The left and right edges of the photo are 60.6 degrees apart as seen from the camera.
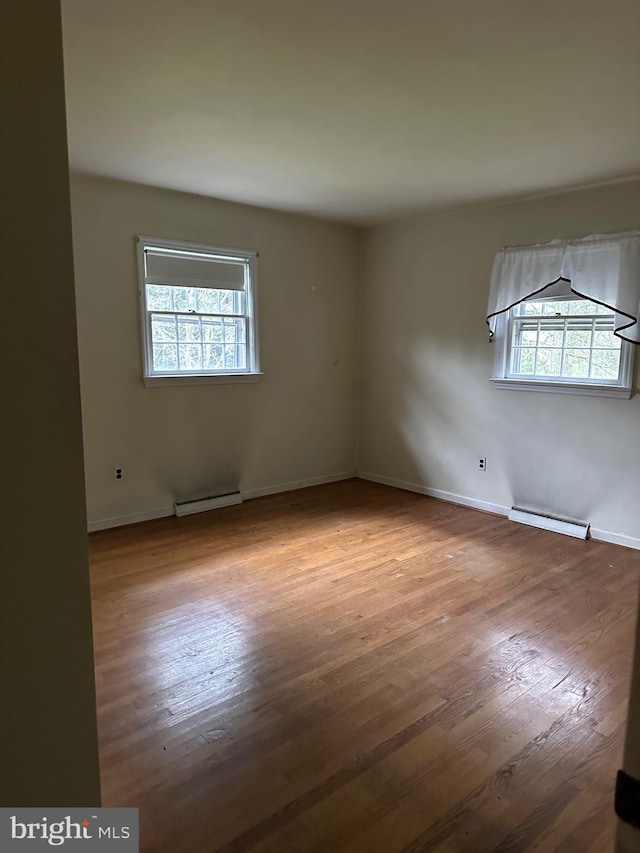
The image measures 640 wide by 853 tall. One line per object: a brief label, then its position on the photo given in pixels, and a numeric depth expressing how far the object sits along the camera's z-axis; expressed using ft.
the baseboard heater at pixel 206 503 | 15.11
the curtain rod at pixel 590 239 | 12.28
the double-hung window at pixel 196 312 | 14.19
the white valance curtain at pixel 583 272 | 12.23
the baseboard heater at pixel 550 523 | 13.53
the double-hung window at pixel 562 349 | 12.96
